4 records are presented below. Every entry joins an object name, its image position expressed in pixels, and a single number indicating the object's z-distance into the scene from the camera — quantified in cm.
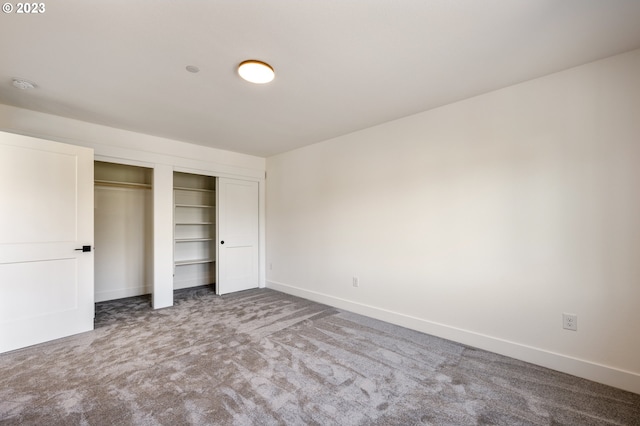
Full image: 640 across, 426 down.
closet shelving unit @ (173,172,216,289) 503
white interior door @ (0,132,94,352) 261
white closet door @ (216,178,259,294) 468
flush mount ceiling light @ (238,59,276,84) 212
